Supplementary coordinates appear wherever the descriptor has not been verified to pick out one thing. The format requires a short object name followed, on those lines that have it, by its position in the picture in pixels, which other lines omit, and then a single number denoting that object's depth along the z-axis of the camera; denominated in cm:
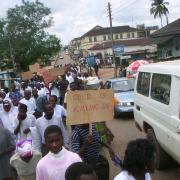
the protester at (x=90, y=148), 285
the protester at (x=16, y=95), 747
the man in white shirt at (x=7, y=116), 400
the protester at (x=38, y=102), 515
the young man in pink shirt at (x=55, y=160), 208
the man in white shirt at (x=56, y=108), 373
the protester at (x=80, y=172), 138
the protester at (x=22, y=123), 363
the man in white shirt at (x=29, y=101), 543
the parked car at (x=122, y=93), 781
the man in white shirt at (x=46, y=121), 349
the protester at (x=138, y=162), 172
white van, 324
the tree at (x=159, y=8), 4648
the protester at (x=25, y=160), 266
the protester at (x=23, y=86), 804
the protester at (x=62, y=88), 895
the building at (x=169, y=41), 1158
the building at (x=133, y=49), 3419
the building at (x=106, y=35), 6468
